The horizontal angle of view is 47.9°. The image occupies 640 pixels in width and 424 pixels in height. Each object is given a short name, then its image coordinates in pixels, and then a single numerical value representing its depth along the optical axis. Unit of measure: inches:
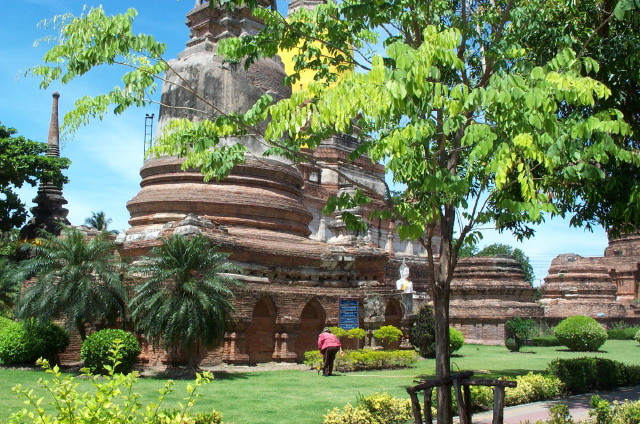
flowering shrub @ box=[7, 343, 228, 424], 185.3
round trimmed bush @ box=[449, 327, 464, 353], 796.4
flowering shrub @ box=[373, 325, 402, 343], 697.0
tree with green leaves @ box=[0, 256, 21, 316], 942.3
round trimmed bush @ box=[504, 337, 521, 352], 960.9
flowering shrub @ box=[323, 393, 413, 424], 356.5
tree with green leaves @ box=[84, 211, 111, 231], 1805.5
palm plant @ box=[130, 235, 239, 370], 510.0
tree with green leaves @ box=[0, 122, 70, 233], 1227.9
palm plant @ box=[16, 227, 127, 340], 551.8
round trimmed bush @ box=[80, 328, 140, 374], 511.8
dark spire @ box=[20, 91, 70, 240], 1240.7
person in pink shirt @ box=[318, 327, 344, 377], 561.3
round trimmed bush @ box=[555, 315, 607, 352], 935.7
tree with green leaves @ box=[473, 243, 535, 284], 3097.9
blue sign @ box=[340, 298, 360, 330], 697.0
